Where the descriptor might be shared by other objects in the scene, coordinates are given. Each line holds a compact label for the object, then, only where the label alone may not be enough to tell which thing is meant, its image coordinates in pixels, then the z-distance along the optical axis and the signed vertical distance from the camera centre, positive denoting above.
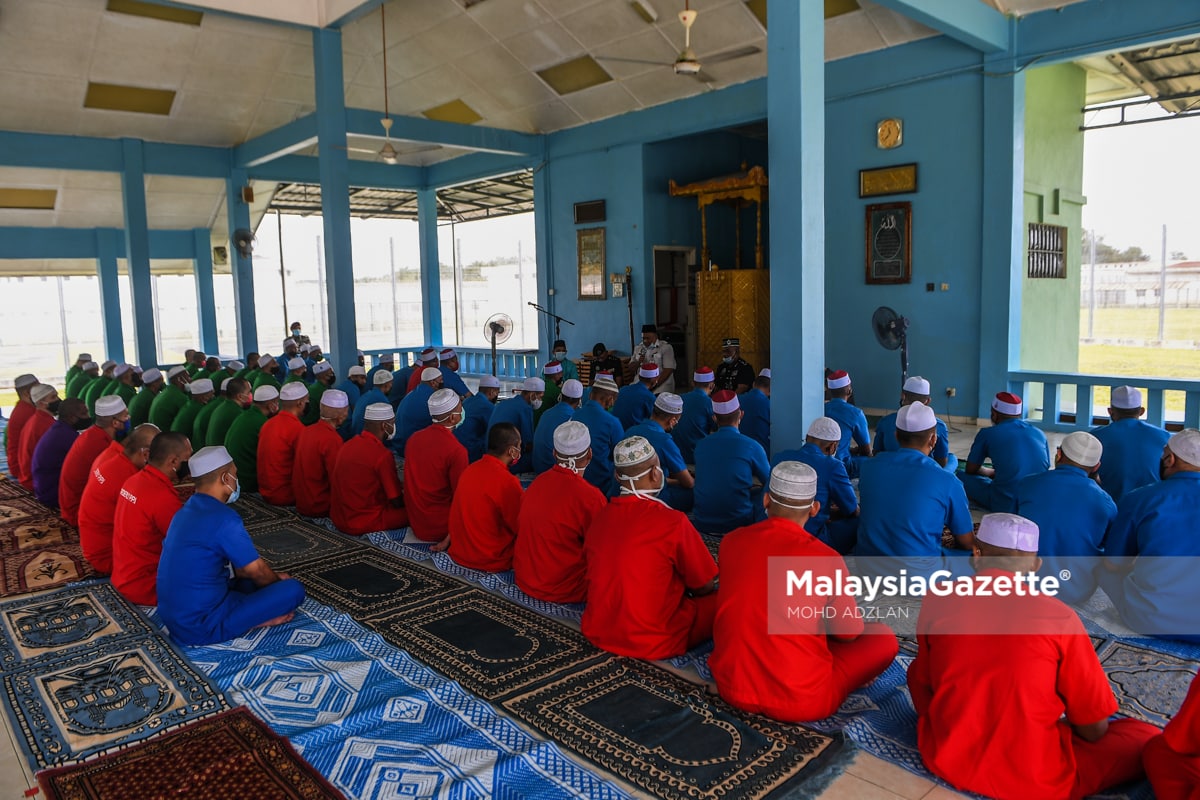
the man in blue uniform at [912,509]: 3.77 -0.88
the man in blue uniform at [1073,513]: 3.68 -0.89
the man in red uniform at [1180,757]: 2.13 -1.18
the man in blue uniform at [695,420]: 6.49 -0.77
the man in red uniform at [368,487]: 5.34 -1.01
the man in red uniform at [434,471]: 5.07 -0.86
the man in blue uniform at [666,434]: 5.05 -0.68
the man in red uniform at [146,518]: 3.99 -0.87
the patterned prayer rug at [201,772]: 2.59 -1.40
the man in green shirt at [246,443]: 6.62 -0.86
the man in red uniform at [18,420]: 7.61 -0.72
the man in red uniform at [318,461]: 5.75 -0.88
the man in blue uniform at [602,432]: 5.71 -0.74
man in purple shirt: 6.39 -0.80
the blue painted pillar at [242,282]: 12.45 +0.82
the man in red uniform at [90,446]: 5.63 -0.72
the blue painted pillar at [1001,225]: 8.12 +0.87
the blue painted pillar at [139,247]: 11.32 +1.26
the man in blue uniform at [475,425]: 6.91 -0.80
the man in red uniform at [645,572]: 3.25 -0.98
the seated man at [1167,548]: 3.35 -0.97
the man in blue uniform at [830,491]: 4.34 -0.90
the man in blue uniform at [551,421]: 6.20 -0.71
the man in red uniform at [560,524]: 3.89 -0.93
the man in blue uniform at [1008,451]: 4.79 -0.80
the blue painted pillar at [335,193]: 9.02 +1.53
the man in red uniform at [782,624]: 2.77 -1.03
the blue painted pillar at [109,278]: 14.74 +1.08
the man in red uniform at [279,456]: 6.15 -0.90
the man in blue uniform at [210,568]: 3.60 -1.02
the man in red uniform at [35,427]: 6.95 -0.72
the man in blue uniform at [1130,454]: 4.55 -0.79
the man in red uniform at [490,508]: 4.39 -0.97
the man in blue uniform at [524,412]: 6.65 -0.68
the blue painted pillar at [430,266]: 15.30 +1.17
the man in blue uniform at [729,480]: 4.84 -0.93
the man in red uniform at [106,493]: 4.57 -0.85
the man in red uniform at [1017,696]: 2.25 -1.05
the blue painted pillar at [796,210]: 5.10 +0.67
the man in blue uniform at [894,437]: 5.38 -0.78
